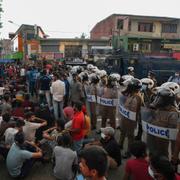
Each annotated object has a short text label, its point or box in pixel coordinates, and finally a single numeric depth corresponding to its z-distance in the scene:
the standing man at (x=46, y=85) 7.67
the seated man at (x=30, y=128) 4.36
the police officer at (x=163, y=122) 3.56
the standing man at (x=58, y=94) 6.57
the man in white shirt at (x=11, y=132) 4.18
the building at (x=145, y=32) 26.61
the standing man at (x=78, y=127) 4.36
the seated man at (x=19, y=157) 3.71
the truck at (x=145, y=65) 12.66
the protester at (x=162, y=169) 2.12
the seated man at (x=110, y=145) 3.90
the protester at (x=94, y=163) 1.68
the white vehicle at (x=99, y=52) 21.15
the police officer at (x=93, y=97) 6.22
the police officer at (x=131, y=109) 4.43
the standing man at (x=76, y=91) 6.62
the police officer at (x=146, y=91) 5.20
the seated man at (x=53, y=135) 4.33
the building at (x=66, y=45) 31.31
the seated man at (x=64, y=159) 3.43
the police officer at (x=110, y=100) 5.56
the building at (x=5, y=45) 49.58
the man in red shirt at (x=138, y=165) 2.71
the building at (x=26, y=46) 25.86
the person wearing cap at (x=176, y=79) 8.71
